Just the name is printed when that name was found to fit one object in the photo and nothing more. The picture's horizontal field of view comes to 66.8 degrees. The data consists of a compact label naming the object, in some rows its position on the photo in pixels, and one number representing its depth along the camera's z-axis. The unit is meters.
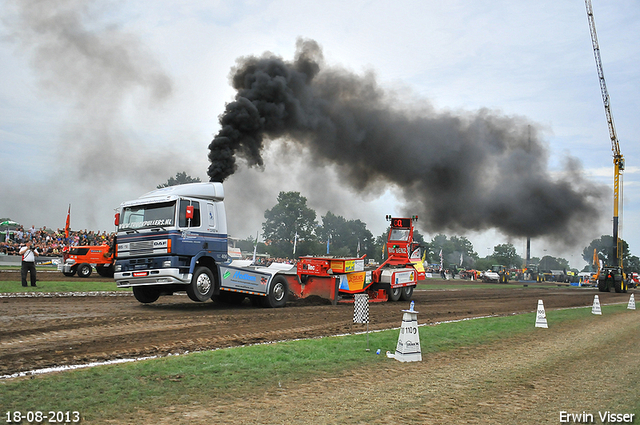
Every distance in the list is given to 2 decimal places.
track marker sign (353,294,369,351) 12.23
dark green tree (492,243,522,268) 137.38
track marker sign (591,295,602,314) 19.31
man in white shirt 18.14
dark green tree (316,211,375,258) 105.51
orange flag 35.97
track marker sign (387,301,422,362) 8.58
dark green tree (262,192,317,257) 85.62
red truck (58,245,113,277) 25.95
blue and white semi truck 13.18
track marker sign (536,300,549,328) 14.28
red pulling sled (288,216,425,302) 18.31
